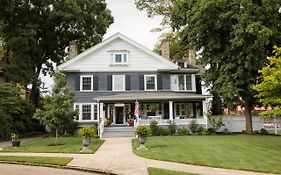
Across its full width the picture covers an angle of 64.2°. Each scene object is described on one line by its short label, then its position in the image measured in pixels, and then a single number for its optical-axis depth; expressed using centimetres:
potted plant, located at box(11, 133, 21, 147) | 1432
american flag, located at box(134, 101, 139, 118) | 1927
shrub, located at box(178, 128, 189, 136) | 1923
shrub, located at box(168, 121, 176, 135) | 1931
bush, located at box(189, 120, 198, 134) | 1959
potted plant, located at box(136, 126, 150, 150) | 1238
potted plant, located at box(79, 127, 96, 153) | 1225
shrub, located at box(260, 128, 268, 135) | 2015
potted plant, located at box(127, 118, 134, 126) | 2097
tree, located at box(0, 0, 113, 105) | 2376
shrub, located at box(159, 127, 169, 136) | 1923
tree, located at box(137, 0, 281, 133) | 1790
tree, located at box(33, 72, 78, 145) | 1521
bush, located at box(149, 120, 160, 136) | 1928
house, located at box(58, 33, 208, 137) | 2170
